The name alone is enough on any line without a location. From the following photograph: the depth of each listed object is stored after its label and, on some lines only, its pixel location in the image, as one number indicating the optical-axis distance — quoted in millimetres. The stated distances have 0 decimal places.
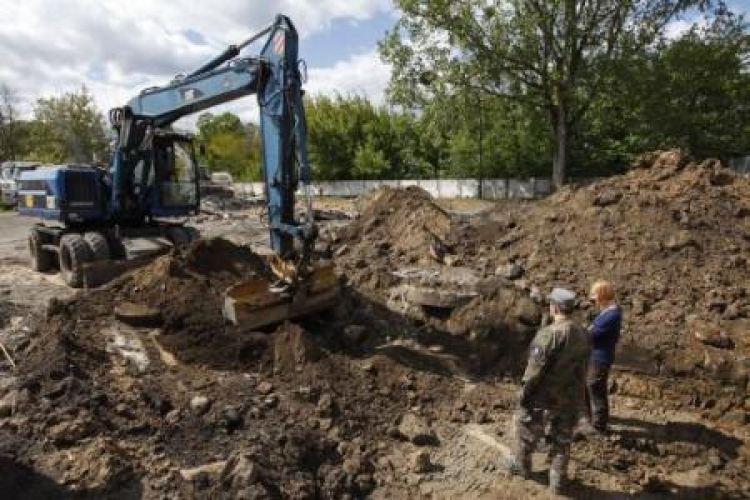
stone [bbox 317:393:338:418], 6094
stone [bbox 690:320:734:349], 7602
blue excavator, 7613
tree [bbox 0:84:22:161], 42062
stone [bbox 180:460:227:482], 4887
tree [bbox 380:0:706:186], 22719
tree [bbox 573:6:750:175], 23594
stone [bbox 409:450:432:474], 5426
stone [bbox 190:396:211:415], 5980
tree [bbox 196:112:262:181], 45962
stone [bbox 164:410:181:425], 5788
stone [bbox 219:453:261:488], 4801
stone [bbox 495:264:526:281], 10055
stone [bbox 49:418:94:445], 5289
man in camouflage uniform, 4922
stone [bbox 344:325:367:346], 7961
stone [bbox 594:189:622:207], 10992
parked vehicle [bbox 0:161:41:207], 31389
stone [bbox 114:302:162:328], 8070
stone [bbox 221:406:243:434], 5770
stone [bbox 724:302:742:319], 8056
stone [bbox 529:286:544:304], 9062
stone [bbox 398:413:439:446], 5883
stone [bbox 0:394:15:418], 5754
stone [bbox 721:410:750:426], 6445
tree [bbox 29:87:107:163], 43344
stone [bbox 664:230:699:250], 9469
